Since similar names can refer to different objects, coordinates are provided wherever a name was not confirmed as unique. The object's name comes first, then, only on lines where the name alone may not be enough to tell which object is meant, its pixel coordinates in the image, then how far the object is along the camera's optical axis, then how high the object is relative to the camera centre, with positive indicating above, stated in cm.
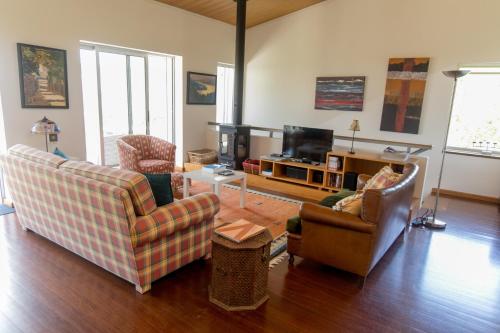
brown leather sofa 256 -96
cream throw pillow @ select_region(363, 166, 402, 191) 300 -57
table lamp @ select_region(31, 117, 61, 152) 407 -32
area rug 348 -131
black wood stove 612 -65
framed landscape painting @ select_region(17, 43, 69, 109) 426 +34
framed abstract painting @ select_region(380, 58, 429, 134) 555 +43
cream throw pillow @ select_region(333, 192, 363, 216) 272 -75
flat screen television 529 -47
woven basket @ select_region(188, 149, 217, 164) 657 -95
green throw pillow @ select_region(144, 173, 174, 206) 259 -64
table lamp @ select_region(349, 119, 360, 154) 482 -14
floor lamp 382 -129
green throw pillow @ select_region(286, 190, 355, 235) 299 -95
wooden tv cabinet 455 -84
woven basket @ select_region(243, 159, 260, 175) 595 -100
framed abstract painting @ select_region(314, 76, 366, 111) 618 +44
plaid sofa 232 -87
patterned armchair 489 -77
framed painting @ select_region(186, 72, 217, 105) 663 +43
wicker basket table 230 -114
